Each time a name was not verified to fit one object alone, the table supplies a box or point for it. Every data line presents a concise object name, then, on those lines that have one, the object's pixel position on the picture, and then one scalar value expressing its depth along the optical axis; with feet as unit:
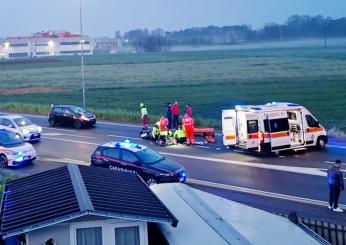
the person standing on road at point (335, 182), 51.93
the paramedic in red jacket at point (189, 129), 87.66
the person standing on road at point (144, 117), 102.11
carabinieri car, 62.59
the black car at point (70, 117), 111.86
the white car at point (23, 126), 96.43
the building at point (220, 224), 31.94
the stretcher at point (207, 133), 91.71
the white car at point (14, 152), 76.07
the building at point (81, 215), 29.50
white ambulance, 77.87
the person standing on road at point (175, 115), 102.32
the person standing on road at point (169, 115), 102.29
